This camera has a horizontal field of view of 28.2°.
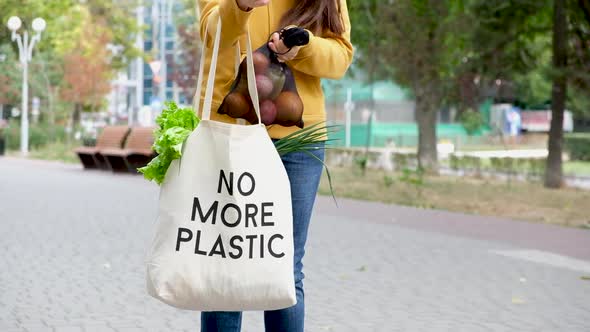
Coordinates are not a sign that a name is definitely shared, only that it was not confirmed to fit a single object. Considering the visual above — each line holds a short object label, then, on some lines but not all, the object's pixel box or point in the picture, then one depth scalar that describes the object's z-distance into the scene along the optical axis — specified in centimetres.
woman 339
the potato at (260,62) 337
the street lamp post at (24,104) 3881
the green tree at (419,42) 2355
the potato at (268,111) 339
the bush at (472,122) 4116
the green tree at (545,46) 1898
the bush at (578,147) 3562
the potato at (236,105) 338
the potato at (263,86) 336
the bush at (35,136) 4294
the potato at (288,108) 342
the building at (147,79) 5166
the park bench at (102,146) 2478
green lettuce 323
